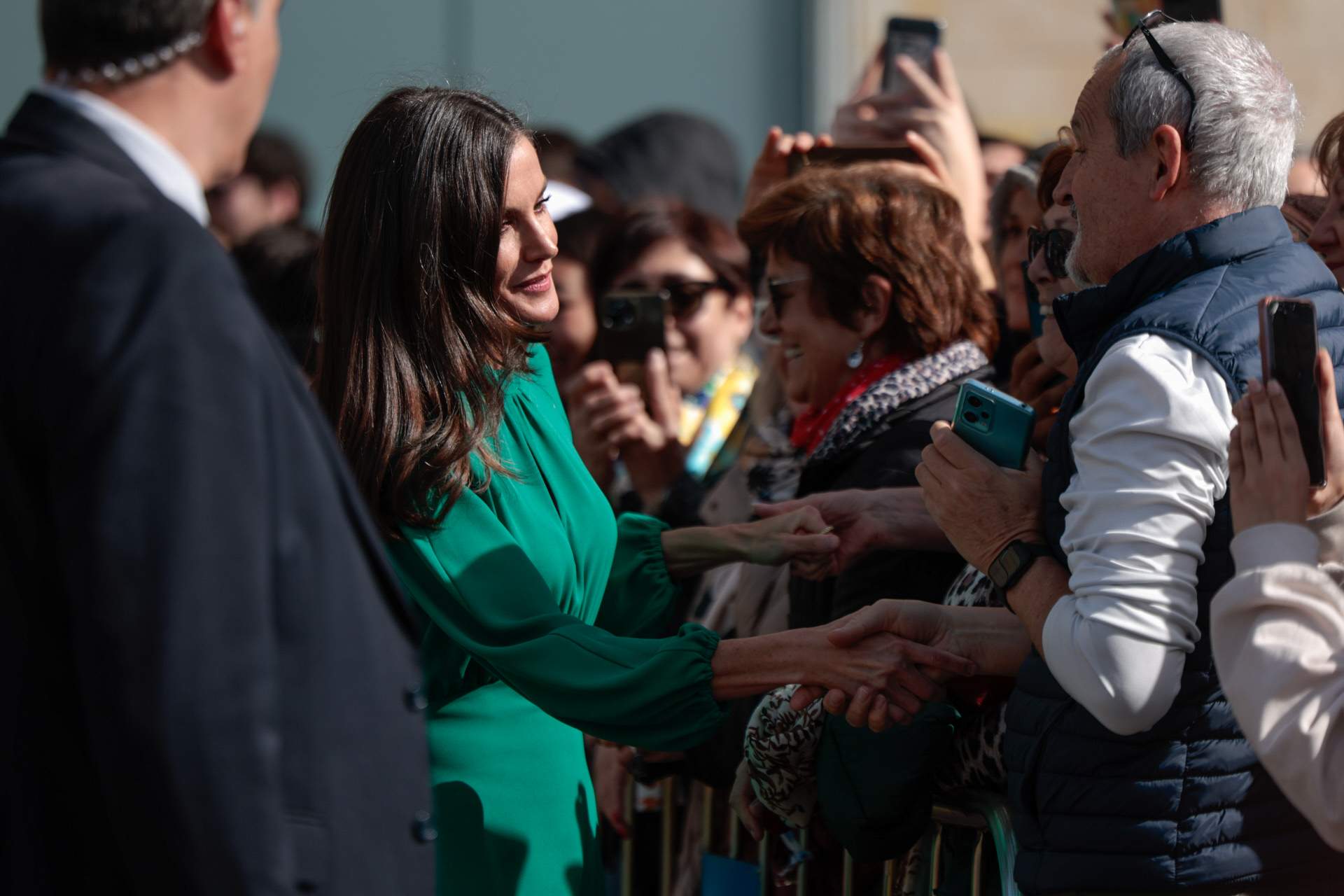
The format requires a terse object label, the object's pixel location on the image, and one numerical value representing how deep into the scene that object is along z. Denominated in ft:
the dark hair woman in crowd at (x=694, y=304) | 34.04
